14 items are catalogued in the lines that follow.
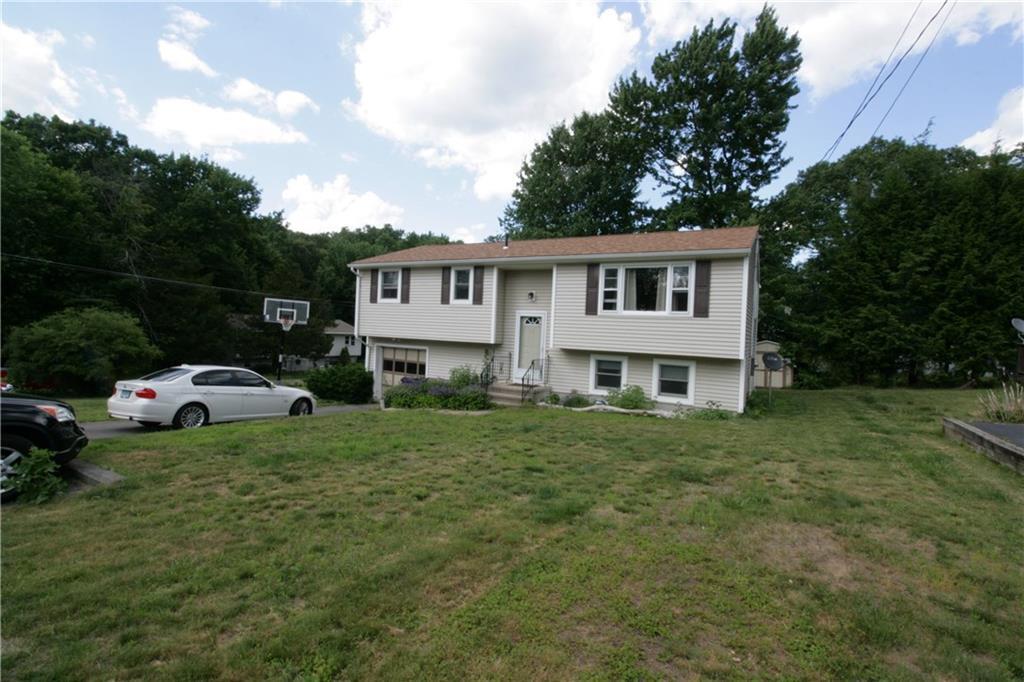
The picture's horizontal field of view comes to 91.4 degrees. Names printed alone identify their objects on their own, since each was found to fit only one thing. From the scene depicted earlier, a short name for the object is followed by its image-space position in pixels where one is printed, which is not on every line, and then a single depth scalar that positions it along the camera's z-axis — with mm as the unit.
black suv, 5152
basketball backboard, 25916
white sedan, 9867
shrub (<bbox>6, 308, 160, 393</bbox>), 19781
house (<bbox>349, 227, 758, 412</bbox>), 12664
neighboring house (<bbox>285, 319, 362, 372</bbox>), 44719
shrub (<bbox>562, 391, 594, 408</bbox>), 14000
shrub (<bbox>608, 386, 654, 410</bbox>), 13195
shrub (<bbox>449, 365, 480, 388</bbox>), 14688
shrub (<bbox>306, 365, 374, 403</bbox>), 17812
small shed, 24031
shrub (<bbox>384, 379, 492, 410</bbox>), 13555
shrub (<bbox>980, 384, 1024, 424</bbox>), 9008
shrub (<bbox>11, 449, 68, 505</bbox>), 4918
